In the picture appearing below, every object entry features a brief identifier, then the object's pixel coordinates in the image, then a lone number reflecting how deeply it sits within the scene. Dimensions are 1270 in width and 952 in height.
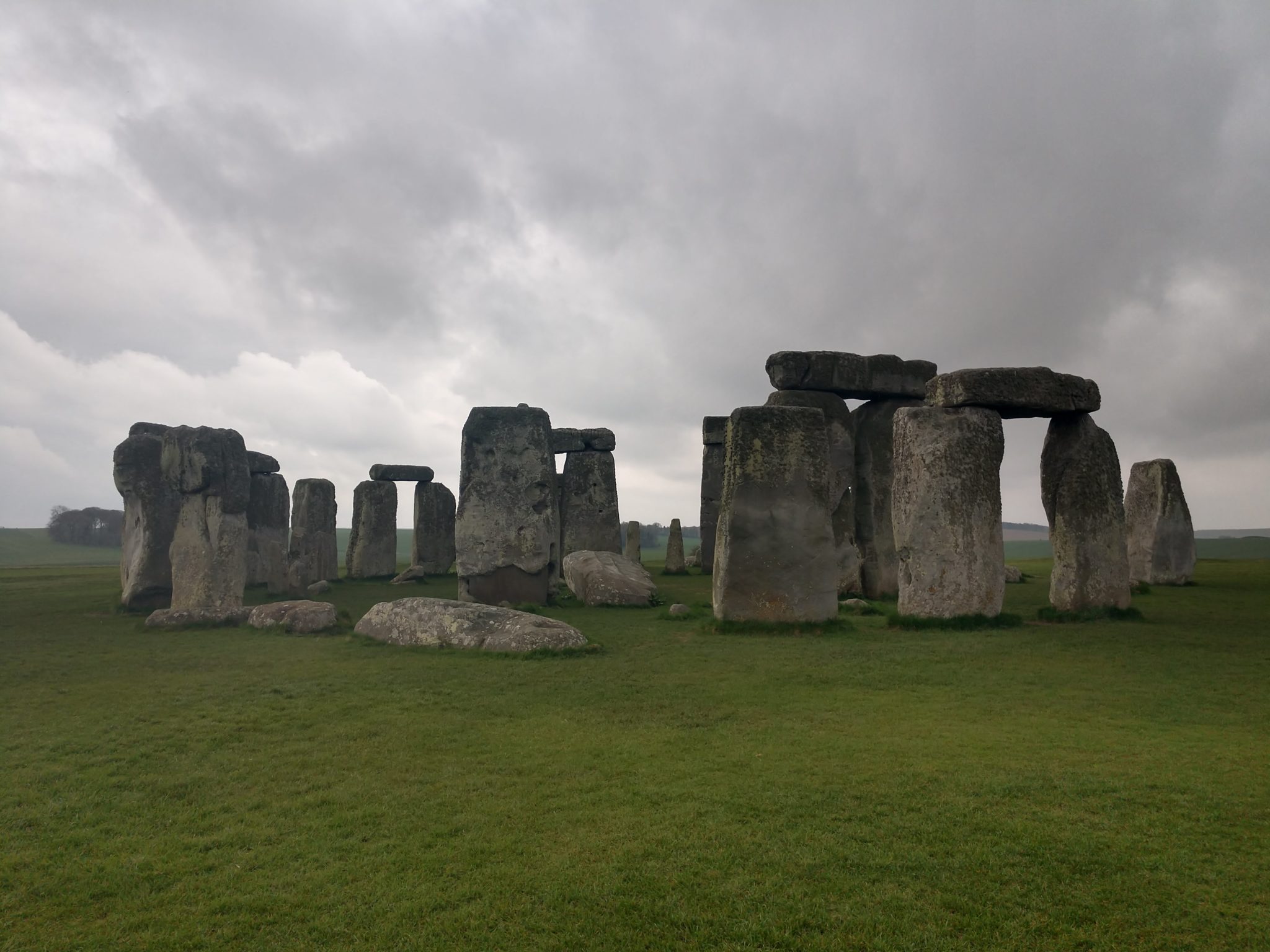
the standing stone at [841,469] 15.02
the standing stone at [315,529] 20.02
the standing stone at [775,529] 10.43
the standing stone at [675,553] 22.58
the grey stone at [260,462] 18.64
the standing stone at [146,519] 13.50
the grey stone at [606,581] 14.09
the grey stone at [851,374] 15.05
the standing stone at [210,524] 12.23
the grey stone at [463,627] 8.91
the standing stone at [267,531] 17.98
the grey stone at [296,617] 10.61
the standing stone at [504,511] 14.09
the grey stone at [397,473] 22.50
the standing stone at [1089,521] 10.97
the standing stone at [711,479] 23.11
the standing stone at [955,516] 10.27
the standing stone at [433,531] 22.19
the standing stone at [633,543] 23.67
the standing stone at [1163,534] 16.83
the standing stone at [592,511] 21.08
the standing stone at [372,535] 21.48
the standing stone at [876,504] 15.12
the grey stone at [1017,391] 10.29
